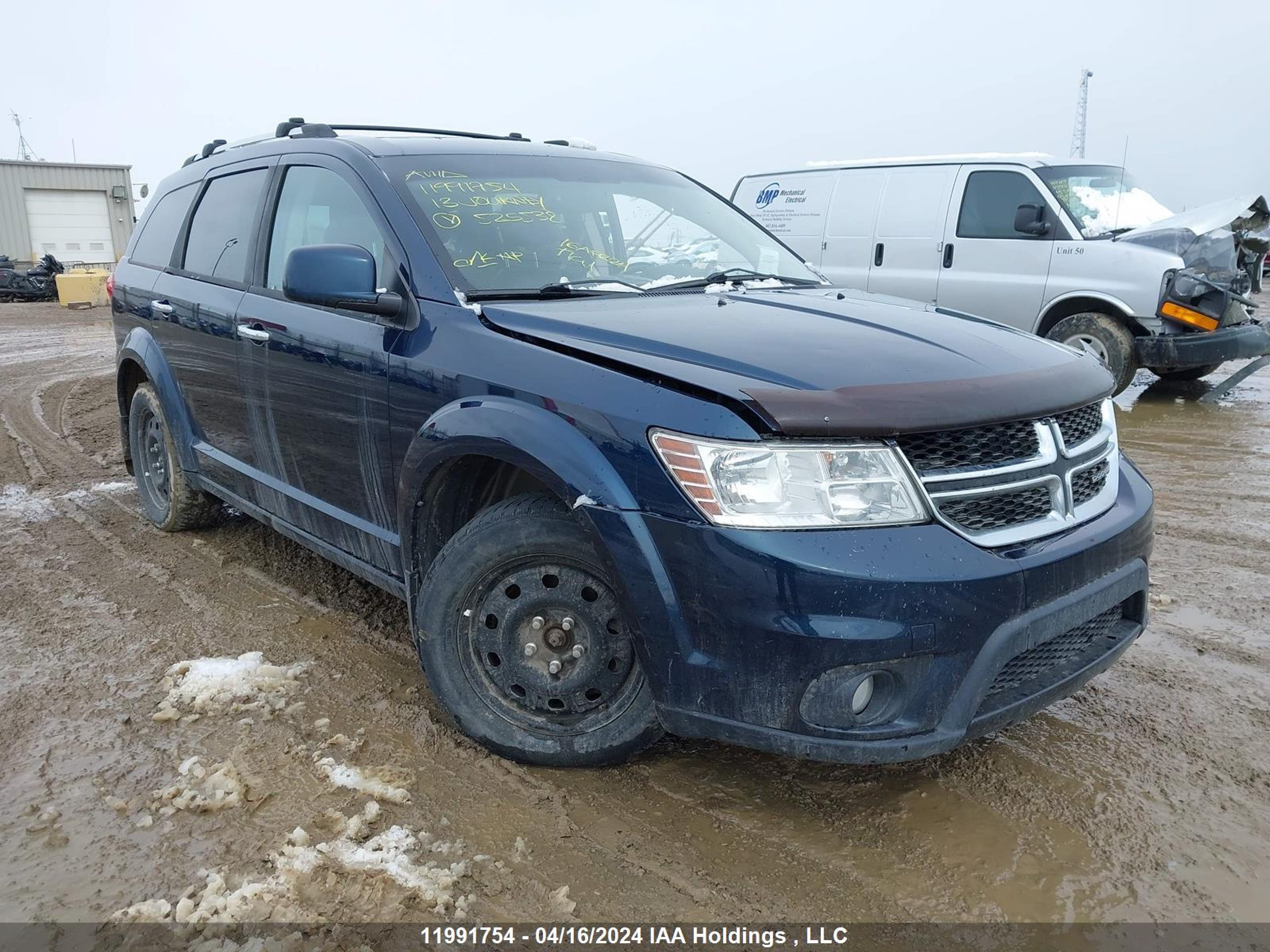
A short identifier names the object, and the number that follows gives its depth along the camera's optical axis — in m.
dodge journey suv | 2.15
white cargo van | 7.72
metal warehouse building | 30.39
